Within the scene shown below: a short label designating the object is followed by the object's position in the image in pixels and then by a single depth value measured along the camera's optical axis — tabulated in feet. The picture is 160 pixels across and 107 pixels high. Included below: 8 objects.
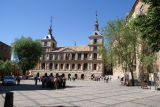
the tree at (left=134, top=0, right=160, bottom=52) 34.88
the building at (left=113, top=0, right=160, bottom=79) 82.80
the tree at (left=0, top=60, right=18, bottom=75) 129.41
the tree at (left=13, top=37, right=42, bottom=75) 138.50
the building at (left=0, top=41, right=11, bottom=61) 129.85
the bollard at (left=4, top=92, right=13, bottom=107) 17.27
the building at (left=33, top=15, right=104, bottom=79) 184.22
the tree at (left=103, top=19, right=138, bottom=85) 79.70
